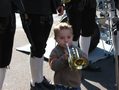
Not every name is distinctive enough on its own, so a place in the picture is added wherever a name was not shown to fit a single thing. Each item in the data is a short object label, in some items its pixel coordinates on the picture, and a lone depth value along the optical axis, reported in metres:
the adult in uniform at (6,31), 2.15
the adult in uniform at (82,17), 2.90
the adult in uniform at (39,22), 2.53
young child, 2.14
